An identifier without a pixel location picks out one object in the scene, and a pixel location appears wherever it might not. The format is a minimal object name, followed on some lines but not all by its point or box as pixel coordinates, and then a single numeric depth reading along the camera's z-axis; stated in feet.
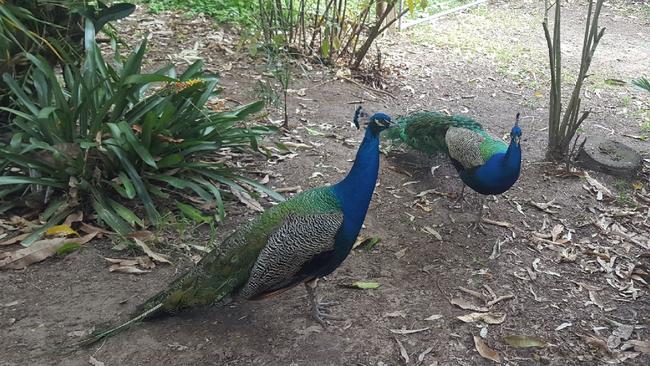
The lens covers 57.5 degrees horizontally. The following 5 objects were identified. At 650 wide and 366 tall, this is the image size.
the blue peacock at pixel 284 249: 9.35
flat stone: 16.08
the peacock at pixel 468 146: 12.79
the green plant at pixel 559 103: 15.89
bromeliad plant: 12.11
